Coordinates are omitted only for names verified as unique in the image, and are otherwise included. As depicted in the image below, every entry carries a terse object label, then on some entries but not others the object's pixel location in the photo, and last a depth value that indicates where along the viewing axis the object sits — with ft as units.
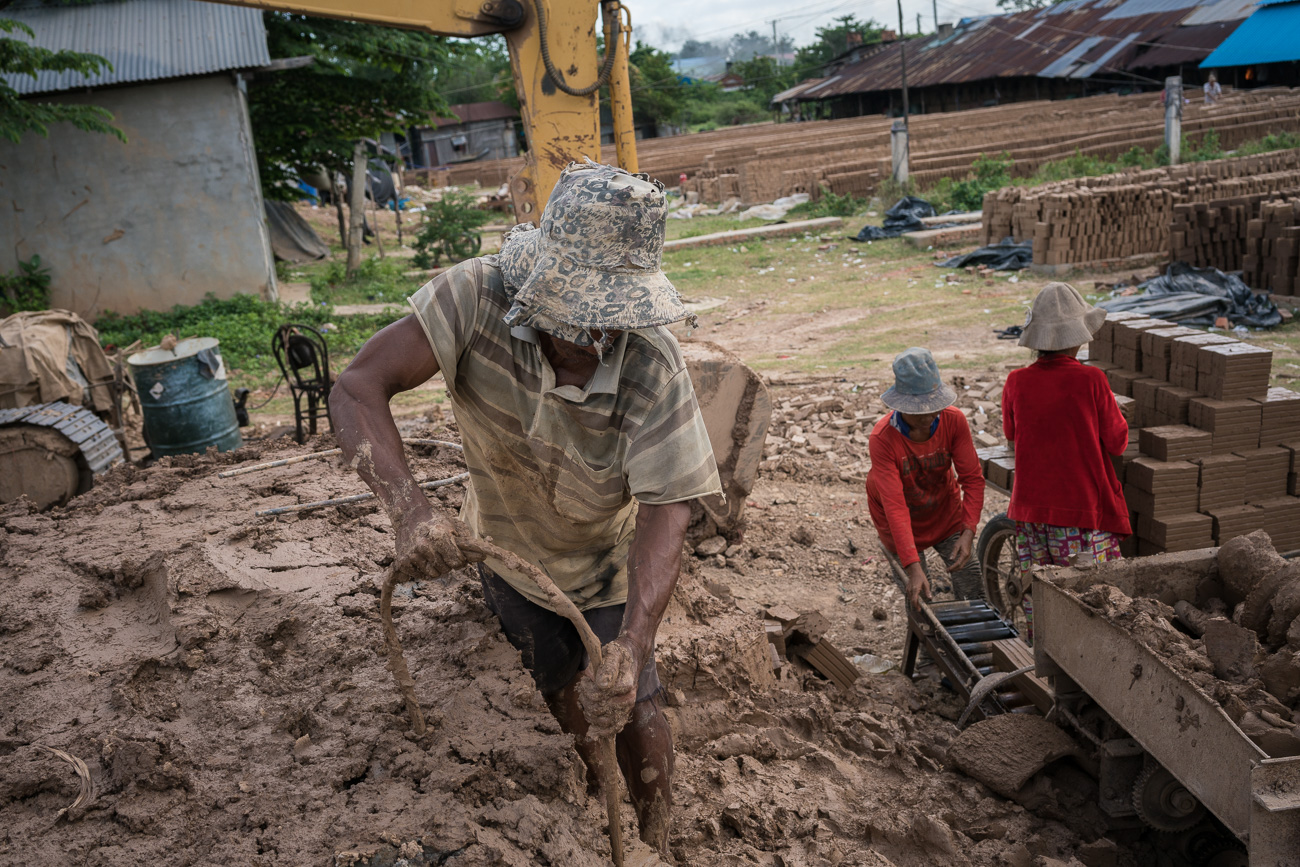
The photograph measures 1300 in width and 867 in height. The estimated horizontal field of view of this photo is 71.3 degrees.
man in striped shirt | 6.92
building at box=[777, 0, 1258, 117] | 102.47
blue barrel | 23.36
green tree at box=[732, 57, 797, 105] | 181.88
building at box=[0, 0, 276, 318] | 40.16
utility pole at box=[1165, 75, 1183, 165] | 56.65
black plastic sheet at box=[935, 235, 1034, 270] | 42.32
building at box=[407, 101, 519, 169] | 148.36
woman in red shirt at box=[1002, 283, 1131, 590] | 12.62
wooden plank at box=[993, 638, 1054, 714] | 11.23
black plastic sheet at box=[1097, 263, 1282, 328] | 30.35
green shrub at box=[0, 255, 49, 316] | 39.09
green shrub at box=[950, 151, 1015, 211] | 58.13
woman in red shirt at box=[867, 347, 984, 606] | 13.08
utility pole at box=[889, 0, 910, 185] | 60.44
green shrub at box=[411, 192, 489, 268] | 56.54
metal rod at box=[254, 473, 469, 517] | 14.33
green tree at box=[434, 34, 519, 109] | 143.33
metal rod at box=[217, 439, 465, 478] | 17.15
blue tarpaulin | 89.92
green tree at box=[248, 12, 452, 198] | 45.96
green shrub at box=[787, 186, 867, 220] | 62.39
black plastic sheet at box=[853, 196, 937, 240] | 53.36
